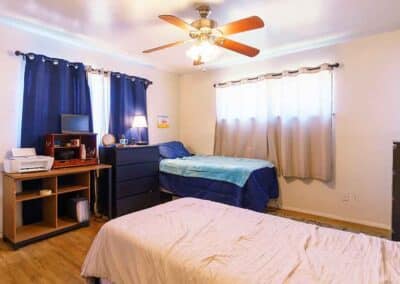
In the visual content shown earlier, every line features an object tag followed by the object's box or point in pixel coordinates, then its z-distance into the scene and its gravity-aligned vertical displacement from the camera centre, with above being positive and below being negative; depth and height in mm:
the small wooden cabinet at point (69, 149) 2980 -139
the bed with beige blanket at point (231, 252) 1107 -574
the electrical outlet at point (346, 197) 3277 -758
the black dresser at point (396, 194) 2381 -532
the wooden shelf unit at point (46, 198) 2543 -677
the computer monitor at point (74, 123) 3144 +186
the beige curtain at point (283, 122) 3375 +235
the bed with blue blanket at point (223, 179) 3162 -557
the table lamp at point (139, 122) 3963 +249
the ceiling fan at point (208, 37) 2188 +919
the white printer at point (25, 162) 2605 -247
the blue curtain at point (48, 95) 2924 +529
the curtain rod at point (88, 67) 2850 +955
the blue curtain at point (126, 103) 3840 +544
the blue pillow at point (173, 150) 4180 -208
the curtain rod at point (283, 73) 3305 +933
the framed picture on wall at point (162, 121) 4664 +313
